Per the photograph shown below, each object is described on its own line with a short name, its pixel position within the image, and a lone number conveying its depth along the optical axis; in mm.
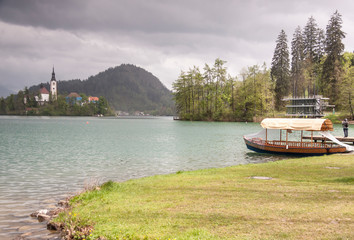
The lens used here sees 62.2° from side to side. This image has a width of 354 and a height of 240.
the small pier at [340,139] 37038
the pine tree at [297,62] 133875
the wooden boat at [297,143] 28997
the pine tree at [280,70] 131000
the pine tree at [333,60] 110906
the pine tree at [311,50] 134250
